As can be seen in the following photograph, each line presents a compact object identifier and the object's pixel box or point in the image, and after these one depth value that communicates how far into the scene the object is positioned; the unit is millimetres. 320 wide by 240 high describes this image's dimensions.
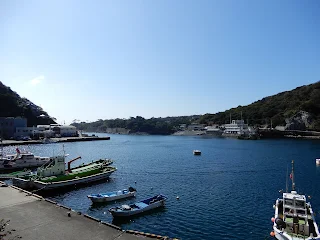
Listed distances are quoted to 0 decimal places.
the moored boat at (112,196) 29688
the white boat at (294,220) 18672
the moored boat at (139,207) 24781
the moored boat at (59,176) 34625
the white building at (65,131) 155675
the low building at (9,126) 125731
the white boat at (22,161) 50344
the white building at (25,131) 131375
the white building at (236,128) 178550
